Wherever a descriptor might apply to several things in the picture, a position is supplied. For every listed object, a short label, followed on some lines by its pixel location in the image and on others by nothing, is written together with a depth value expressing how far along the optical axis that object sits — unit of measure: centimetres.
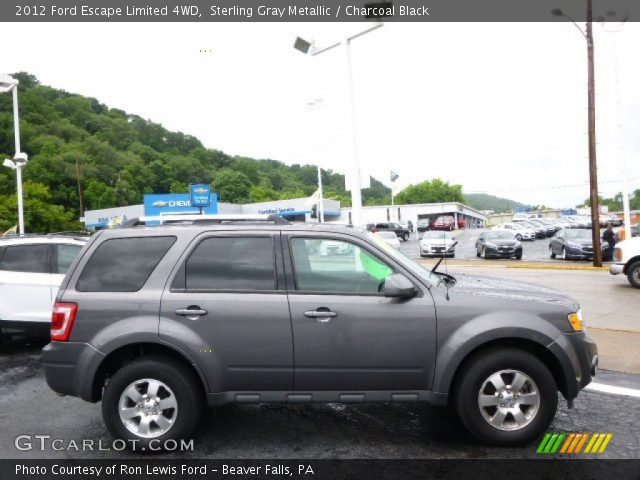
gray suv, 379
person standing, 2178
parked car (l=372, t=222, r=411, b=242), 4554
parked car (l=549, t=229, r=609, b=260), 2241
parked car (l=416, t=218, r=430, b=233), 6341
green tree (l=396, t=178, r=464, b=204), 12750
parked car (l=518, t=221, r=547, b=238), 4403
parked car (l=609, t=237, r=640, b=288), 1216
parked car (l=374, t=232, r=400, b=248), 2873
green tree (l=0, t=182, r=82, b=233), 4966
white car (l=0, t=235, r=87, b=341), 718
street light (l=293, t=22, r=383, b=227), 1068
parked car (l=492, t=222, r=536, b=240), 4153
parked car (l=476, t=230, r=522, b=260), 2439
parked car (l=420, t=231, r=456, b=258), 2615
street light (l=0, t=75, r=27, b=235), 1508
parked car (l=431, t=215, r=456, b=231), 5778
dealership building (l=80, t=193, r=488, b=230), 5625
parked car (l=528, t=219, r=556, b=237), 4591
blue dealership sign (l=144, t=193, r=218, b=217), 5425
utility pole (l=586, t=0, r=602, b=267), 1988
